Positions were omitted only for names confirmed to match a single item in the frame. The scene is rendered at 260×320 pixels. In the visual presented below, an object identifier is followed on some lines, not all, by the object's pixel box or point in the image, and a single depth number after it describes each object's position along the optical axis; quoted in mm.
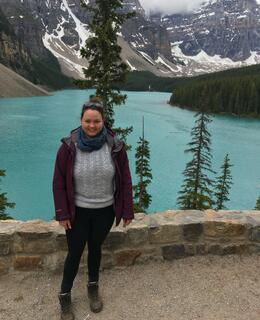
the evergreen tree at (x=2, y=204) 13512
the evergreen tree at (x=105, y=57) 13601
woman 3905
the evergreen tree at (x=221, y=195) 20783
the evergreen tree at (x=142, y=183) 19561
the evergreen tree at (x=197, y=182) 18523
